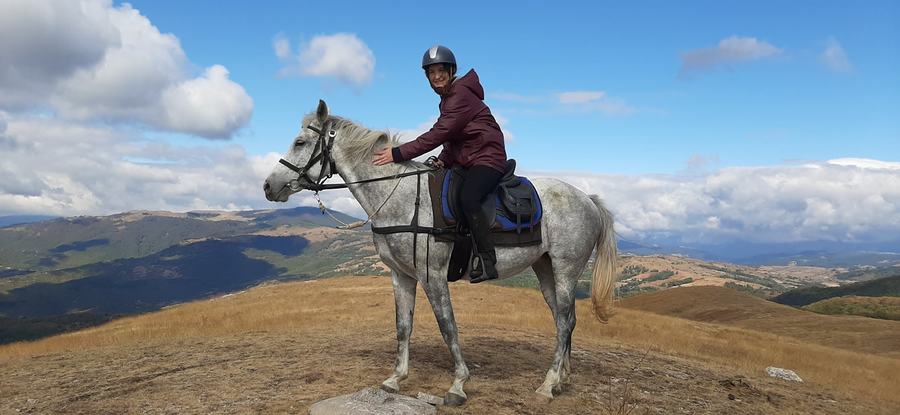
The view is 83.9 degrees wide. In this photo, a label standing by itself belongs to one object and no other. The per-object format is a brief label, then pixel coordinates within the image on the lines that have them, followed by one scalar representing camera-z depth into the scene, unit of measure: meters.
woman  7.79
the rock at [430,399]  7.82
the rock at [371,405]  6.95
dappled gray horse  7.92
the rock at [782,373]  14.91
